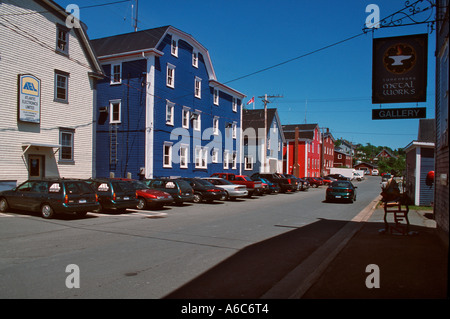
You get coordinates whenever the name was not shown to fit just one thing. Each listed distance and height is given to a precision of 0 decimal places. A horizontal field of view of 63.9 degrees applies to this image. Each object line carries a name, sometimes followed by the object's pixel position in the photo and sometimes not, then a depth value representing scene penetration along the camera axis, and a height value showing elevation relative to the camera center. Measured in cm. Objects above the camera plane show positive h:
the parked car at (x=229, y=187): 2389 -185
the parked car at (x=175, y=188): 1930 -159
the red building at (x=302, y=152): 6341 +162
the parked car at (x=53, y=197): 1305 -155
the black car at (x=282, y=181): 3359 -194
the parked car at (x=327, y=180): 5829 -297
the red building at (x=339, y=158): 10951 +120
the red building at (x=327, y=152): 8050 +218
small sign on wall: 1830 +295
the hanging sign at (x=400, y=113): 882 +125
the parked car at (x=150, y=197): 1716 -190
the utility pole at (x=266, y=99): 4006 +685
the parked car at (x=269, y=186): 3012 -219
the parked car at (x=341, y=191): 2372 -196
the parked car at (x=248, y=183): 2713 -173
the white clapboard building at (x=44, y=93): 1795 +346
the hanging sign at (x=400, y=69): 870 +232
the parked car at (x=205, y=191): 2170 -193
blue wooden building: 2731 +427
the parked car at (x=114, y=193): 1537 -157
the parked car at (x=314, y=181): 5134 -286
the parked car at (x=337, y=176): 6448 -269
